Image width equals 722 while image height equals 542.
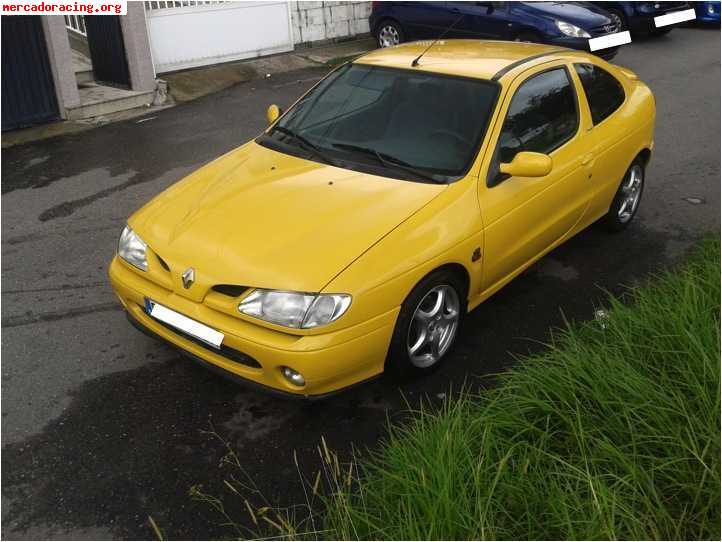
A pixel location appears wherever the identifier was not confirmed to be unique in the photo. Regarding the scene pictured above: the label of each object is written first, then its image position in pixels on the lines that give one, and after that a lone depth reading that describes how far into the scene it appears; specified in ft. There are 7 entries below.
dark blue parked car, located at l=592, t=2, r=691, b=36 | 46.19
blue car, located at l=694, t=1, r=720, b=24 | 50.98
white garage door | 37.65
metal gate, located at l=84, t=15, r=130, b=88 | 34.47
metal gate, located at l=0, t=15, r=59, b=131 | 29.89
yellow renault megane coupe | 11.32
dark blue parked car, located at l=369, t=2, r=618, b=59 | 36.88
